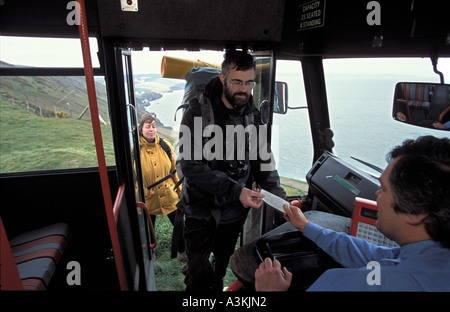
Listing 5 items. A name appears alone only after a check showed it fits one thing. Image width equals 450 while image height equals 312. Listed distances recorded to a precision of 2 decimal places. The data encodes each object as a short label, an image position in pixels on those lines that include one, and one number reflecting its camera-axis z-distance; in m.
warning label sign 2.02
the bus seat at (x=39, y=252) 2.30
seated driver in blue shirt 0.98
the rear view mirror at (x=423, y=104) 2.12
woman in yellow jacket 3.73
